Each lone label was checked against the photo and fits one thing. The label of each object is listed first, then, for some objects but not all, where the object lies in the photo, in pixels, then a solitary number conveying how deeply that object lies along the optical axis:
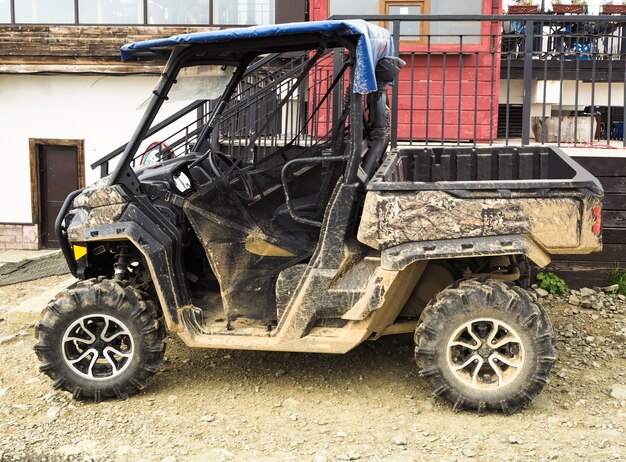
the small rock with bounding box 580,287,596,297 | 7.26
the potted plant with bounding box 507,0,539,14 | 14.31
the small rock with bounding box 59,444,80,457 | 4.40
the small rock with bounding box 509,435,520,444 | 4.35
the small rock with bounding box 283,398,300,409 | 5.00
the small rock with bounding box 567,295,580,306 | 7.08
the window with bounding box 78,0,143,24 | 12.41
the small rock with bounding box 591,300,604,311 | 6.96
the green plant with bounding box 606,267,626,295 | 7.27
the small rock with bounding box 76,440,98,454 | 4.43
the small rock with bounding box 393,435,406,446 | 4.40
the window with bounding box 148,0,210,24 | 12.23
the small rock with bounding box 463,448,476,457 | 4.23
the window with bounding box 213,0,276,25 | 12.09
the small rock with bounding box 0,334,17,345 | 6.49
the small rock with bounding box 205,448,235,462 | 4.29
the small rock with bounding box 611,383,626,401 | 5.00
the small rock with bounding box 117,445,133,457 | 4.38
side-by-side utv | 4.61
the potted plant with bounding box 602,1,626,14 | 14.61
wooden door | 13.08
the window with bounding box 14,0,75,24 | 12.60
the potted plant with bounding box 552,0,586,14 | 14.59
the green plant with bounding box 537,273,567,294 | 7.33
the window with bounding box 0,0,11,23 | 12.81
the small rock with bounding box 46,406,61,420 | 4.89
